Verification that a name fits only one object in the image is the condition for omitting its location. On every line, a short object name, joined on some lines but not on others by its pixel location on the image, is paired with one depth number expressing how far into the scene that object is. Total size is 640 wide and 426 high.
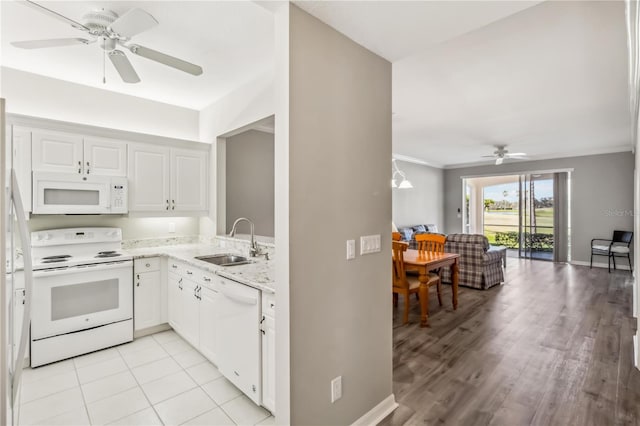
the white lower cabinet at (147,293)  3.24
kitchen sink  3.13
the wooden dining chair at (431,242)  4.27
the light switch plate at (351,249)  1.86
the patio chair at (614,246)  6.48
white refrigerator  1.01
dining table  3.57
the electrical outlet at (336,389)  1.76
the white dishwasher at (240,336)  2.03
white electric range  2.70
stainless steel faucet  3.14
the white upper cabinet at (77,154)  2.91
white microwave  2.88
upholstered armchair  4.99
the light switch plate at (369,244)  1.95
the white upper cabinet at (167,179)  3.48
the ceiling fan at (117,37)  1.79
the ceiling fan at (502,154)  6.36
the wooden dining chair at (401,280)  3.62
